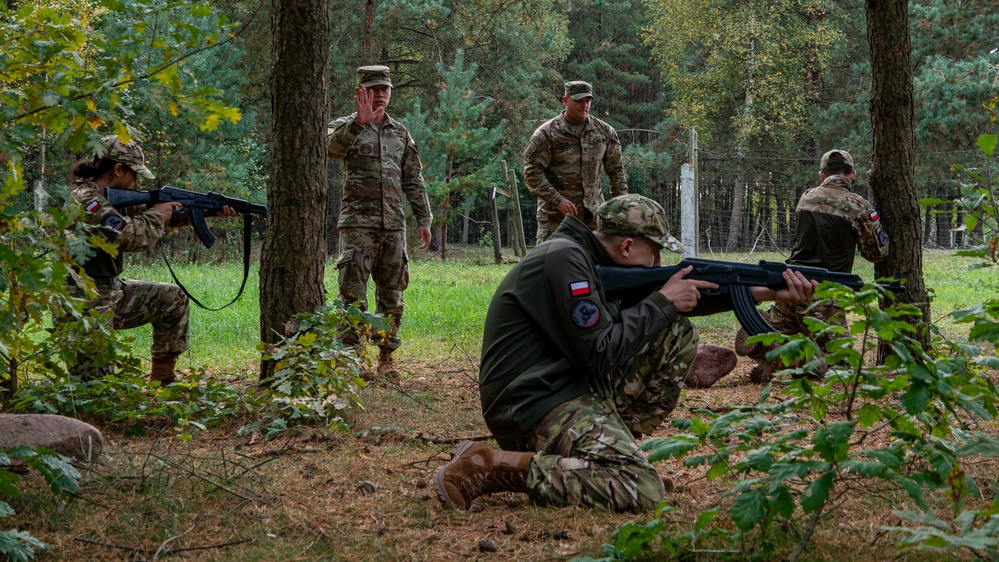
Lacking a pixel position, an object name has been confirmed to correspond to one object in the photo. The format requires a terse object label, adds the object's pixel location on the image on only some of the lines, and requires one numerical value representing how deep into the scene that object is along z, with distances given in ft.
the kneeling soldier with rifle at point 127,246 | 17.97
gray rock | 12.41
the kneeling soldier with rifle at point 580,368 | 11.97
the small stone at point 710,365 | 22.26
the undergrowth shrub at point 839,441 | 8.14
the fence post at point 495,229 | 60.93
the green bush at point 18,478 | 8.93
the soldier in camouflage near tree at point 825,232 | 22.41
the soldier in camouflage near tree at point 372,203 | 22.67
